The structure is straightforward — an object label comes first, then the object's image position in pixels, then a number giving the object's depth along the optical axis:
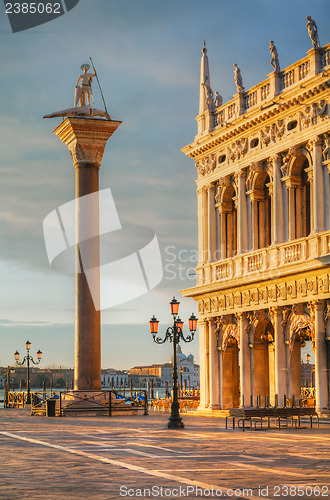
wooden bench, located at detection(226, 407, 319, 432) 26.41
